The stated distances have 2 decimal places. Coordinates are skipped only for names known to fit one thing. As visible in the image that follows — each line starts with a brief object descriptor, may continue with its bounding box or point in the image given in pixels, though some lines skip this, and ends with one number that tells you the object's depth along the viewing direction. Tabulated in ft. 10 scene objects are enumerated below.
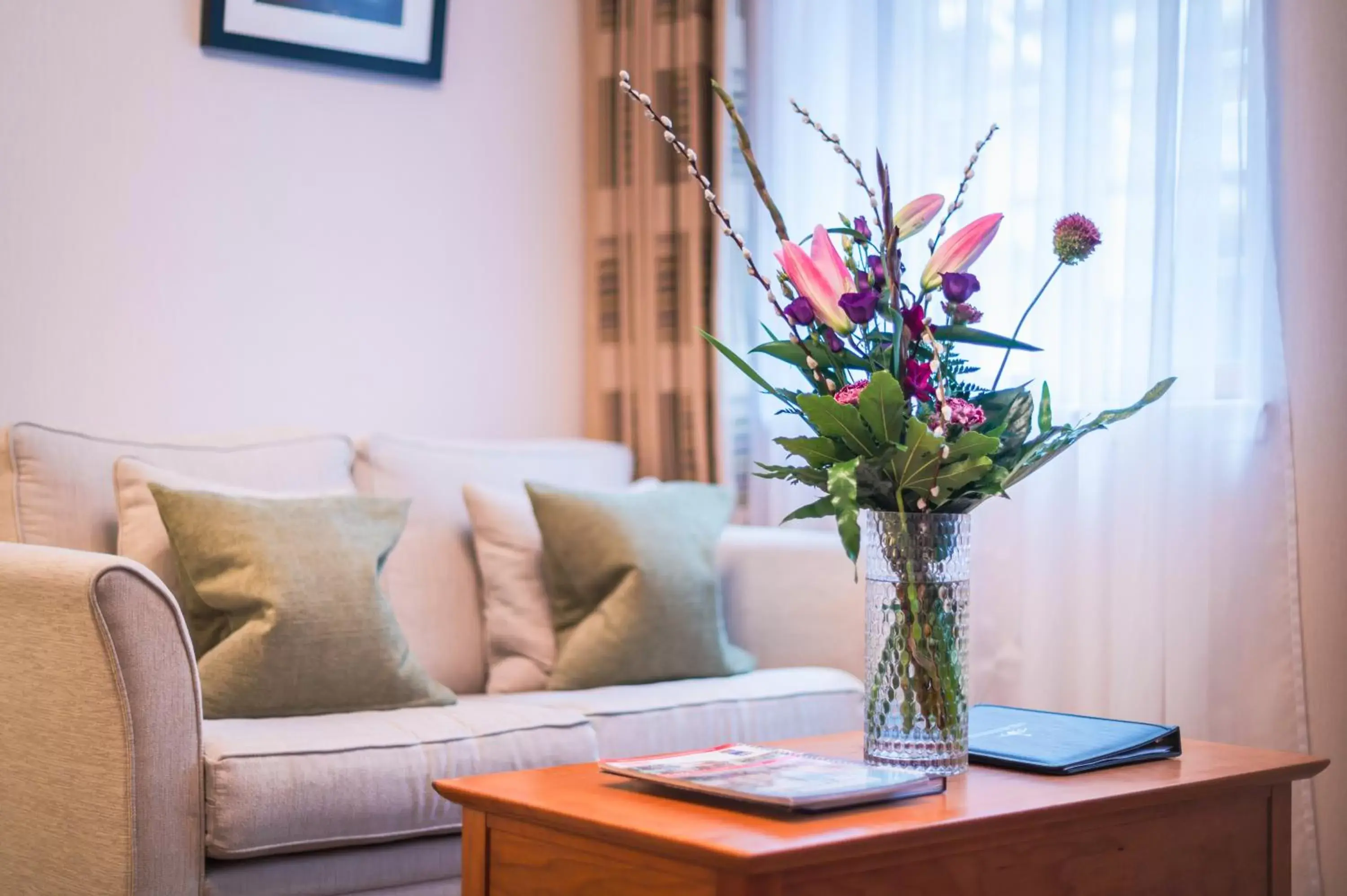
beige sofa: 6.35
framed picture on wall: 10.34
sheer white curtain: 8.48
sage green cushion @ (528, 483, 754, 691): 8.96
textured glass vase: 5.59
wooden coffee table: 4.57
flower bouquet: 5.50
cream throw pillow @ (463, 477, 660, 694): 9.30
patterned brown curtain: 11.48
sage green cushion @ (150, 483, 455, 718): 7.63
